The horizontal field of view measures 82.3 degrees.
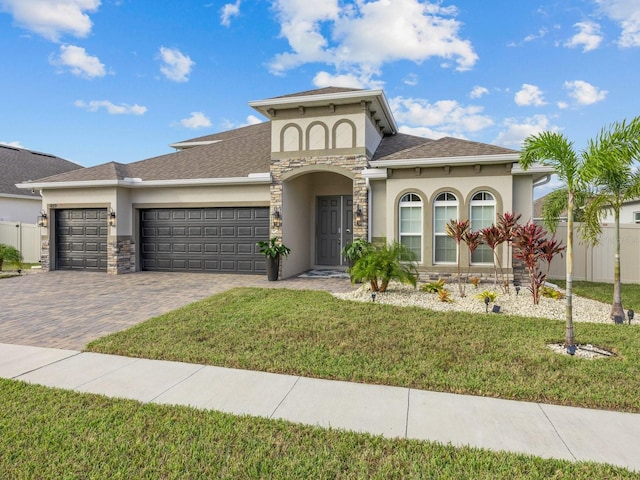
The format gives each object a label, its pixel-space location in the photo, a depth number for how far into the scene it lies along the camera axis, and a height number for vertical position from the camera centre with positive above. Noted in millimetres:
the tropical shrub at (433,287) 8570 -1231
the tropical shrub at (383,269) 8401 -770
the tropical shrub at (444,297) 7836 -1321
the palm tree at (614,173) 5000 +983
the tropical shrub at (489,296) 7341 -1254
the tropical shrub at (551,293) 8242 -1333
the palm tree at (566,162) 4996 +1027
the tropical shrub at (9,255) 13430 -658
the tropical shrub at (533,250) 7706 -329
